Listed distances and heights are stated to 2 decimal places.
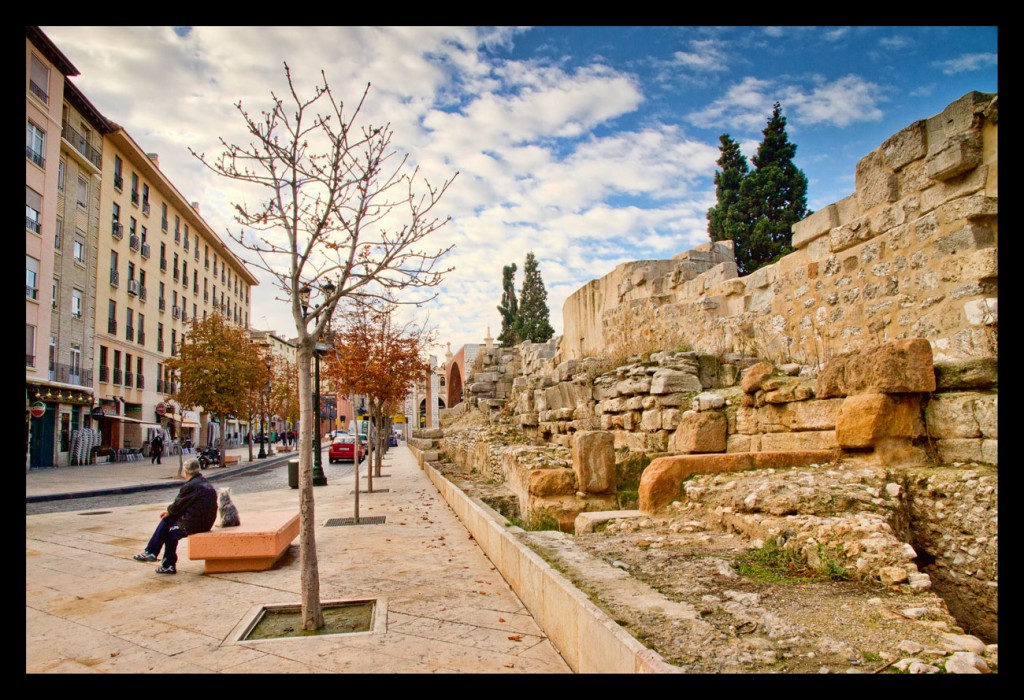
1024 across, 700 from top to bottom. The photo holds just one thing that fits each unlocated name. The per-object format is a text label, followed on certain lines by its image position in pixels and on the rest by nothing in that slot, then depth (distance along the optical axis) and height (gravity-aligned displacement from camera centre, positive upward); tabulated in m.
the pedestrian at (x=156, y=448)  29.56 -3.24
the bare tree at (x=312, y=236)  4.77 +1.22
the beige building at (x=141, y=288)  33.62 +5.56
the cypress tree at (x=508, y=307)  46.65 +5.71
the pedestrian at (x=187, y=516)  6.68 -1.46
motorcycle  26.66 -3.37
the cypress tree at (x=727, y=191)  29.59 +9.35
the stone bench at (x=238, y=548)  6.36 -1.69
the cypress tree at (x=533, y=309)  43.22 +5.10
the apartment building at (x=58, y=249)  24.70 +5.59
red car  31.09 -3.46
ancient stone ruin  4.38 -0.09
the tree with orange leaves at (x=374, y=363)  15.44 +0.48
